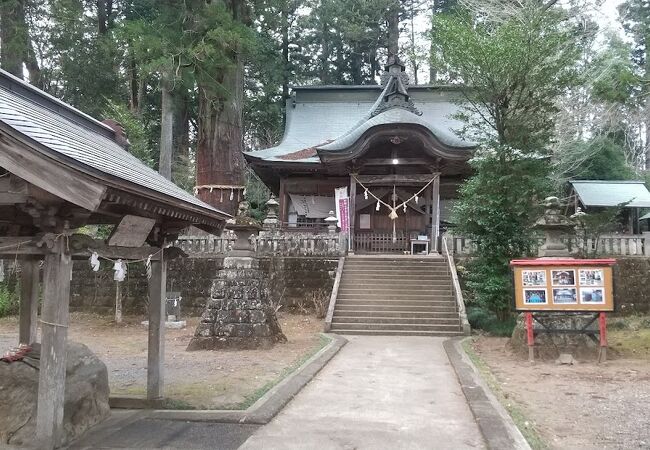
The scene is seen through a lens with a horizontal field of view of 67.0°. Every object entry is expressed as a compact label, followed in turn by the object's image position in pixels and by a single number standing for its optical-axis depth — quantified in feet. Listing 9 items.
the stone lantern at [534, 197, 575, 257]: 30.63
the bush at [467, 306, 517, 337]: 38.06
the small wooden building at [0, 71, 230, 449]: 11.90
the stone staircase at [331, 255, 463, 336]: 39.19
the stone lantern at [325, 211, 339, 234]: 52.37
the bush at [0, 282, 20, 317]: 49.14
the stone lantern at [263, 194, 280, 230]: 51.98
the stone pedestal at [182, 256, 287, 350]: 31.58
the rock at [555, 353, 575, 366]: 26.91
